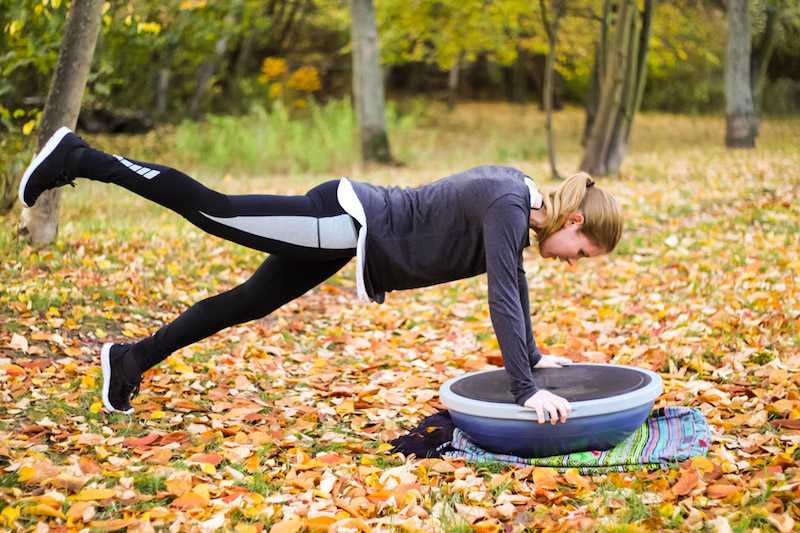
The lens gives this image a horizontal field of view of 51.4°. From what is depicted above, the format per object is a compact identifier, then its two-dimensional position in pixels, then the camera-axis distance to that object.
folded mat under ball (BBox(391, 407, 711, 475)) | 3.39
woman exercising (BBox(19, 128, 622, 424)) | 3.23
